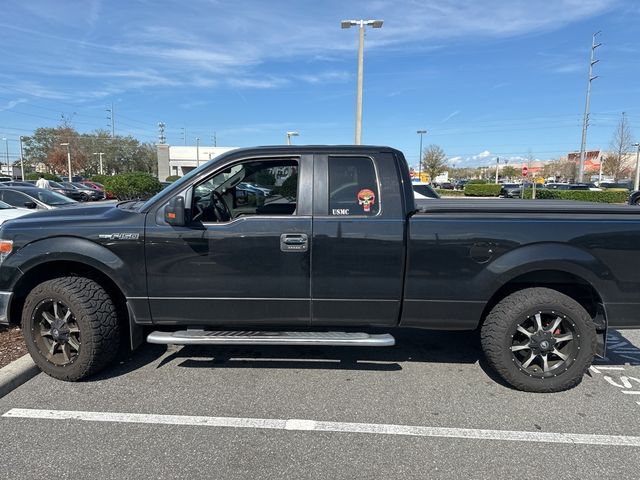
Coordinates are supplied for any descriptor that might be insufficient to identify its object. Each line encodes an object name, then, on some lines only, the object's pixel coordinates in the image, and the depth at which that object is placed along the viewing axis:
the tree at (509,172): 105.56
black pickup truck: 3.54
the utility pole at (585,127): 52.34
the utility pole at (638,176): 29.96
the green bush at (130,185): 25.67
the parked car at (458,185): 72.25
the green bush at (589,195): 29.52
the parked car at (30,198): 11.91
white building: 76.31
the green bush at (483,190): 46.33
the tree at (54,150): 75.19
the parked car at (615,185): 49.62
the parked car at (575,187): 41.30
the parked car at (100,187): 27.65
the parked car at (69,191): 28.83
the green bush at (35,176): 58.81
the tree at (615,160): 54.80
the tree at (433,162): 74.50
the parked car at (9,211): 8.42
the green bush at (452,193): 49.83
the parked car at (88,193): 29.82
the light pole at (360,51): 17.22
